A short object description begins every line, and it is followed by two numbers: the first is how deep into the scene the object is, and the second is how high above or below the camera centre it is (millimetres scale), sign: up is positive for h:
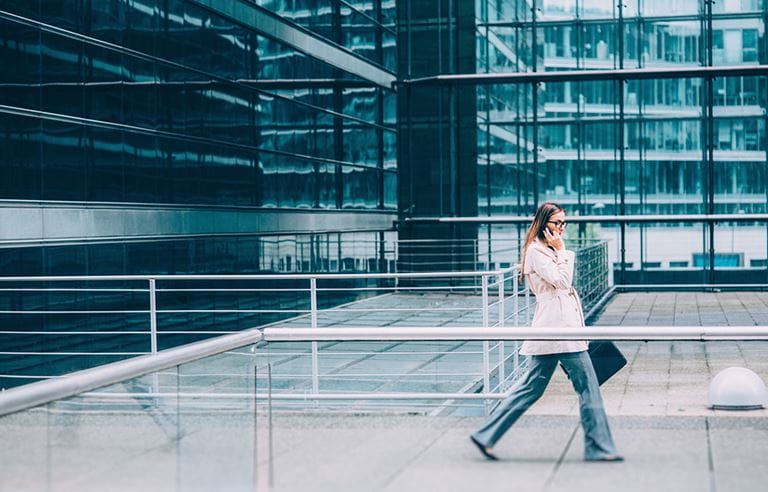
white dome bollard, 6502 -852
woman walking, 6297 -656
